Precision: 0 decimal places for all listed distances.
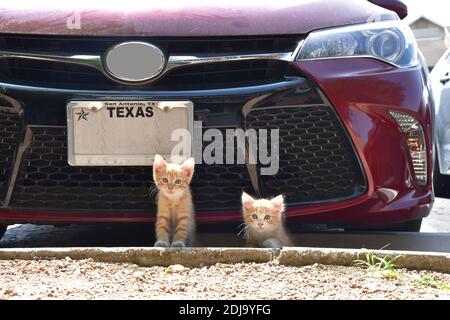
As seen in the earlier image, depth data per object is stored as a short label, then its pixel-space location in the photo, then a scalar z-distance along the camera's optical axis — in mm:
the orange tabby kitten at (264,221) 4188
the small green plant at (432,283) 3176
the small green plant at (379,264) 3322
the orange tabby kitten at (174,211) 4141
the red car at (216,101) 4051
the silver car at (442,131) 6996
